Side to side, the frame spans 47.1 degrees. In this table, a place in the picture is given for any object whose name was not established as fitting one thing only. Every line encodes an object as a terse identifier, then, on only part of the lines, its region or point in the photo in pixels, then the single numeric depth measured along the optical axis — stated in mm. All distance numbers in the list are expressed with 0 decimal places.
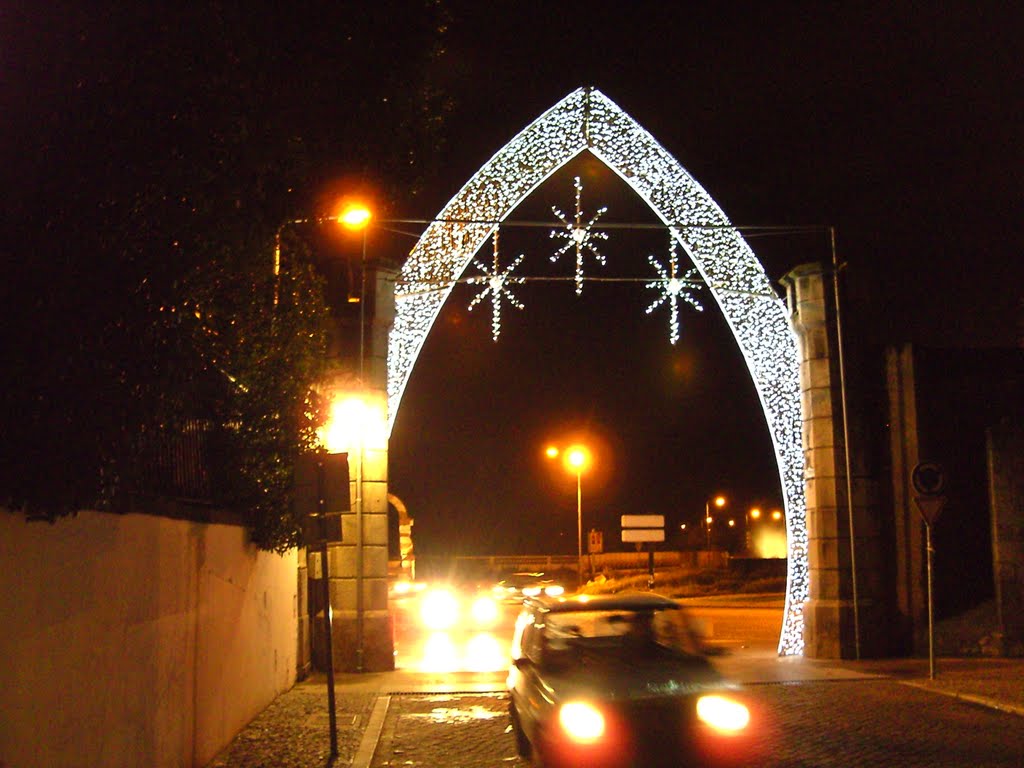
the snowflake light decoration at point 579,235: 17484
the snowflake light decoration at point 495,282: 18031
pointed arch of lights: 18500
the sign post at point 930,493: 15578
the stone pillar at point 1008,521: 18453
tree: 6062
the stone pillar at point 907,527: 19062
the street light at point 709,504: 61719
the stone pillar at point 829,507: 18781
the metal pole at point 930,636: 15266
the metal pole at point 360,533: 17969
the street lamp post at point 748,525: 69688
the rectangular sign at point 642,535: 31203
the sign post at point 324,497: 11500
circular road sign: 15594
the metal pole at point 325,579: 11164
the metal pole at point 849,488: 18656
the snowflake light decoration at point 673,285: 18172
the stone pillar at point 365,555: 18094
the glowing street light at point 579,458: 40406
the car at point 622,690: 8305
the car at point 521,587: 34906
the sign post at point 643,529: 31266
